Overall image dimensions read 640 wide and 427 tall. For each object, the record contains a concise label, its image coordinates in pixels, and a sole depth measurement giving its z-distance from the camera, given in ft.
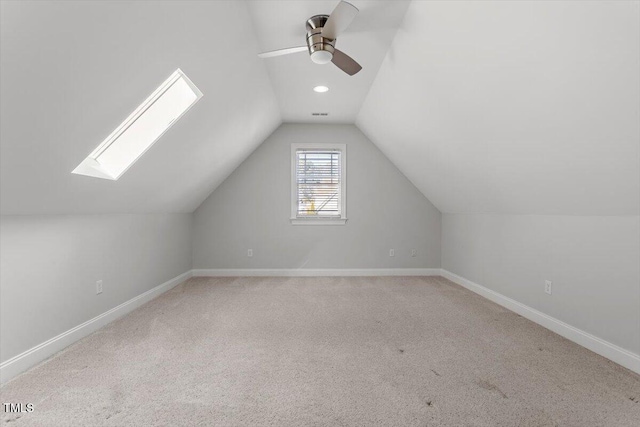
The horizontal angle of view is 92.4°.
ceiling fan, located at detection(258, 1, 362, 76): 6.10
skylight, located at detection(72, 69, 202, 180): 7.45
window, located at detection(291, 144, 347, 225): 15.46
